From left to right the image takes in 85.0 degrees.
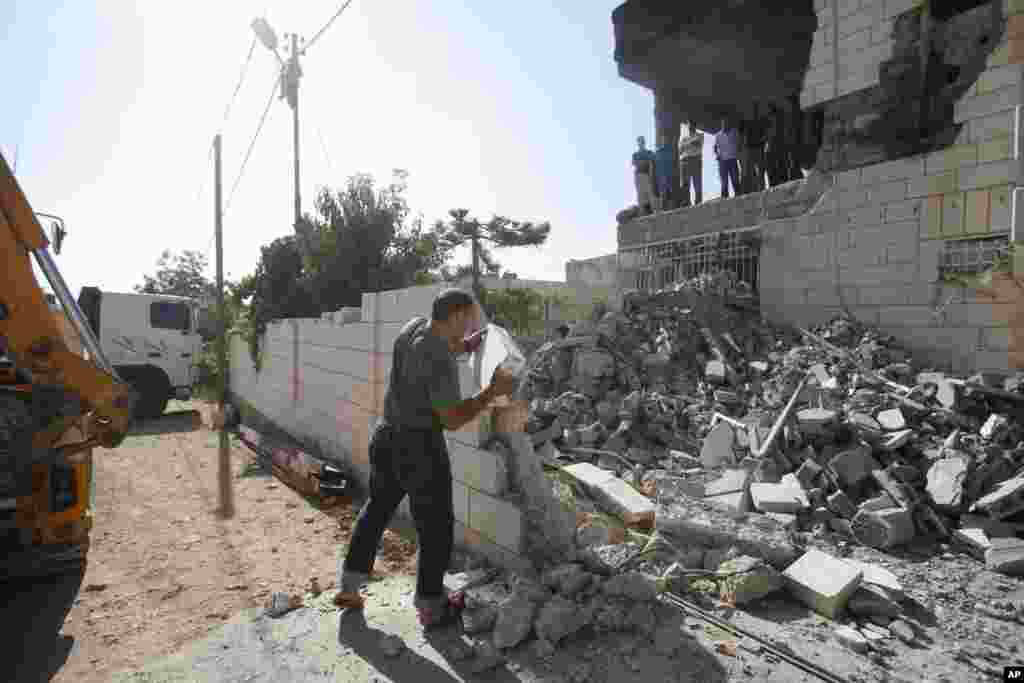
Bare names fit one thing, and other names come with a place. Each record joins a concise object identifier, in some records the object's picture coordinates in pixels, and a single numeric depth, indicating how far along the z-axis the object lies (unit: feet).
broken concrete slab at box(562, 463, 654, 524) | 10.73
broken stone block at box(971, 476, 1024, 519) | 11.73
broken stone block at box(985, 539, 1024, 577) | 10.51
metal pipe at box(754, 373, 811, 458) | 14.70
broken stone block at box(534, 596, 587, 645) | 7.56
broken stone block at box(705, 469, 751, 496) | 13.28
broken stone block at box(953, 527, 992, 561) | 11.21
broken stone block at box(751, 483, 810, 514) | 12.32
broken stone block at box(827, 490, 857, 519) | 12.33
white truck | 34.63
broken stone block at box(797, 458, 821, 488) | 13.25
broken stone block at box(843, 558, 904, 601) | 8.93
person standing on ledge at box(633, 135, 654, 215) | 30.35
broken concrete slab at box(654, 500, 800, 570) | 9.62
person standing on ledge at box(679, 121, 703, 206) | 28.96
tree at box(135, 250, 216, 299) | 112.16
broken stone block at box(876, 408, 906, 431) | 14.35
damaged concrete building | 16.84
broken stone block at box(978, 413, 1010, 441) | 13.84
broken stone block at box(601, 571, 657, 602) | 7.89
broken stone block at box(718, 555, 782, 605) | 8.63
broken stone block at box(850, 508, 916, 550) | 11.45
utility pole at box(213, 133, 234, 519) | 20.76
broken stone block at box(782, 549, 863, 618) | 8.41
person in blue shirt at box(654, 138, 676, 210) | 29.86
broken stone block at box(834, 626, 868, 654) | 7.70
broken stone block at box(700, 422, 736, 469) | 15.33
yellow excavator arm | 9.45
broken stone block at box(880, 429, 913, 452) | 13.80
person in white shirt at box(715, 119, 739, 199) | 26.35
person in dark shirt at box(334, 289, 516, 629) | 8.08
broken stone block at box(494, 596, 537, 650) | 7.70
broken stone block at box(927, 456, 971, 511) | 12.31
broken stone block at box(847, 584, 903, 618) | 8.57
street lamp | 39.99
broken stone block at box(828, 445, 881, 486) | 13.12
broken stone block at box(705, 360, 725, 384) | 19.38
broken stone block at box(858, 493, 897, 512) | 12.19
